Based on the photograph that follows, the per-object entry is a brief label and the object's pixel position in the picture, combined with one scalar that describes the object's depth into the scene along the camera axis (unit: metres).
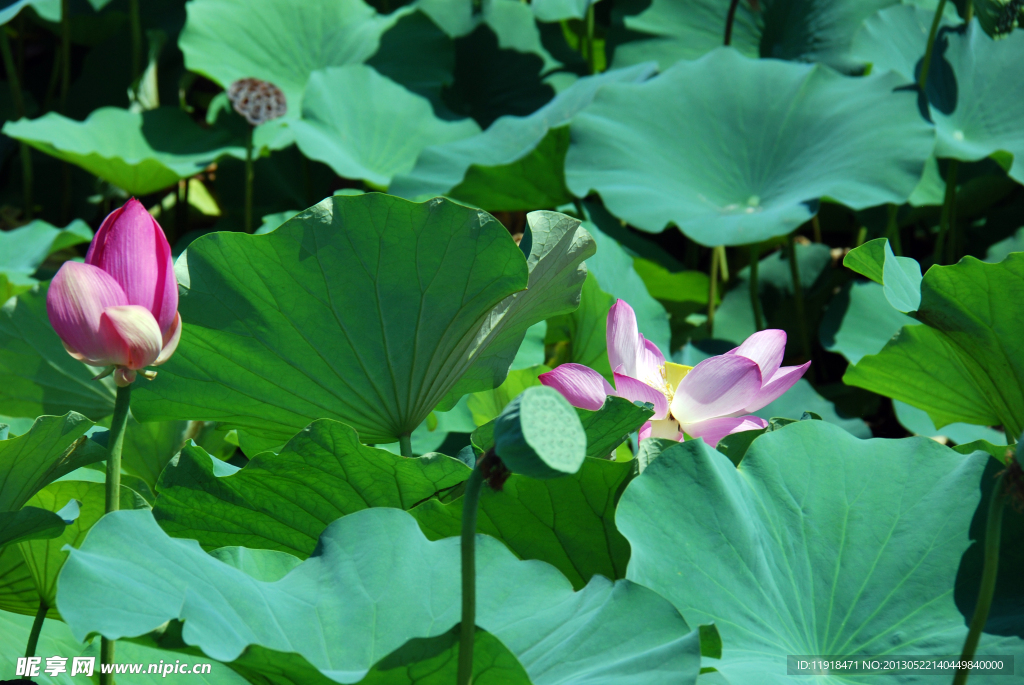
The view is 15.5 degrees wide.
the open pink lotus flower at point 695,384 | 3.20
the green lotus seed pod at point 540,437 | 2.85
